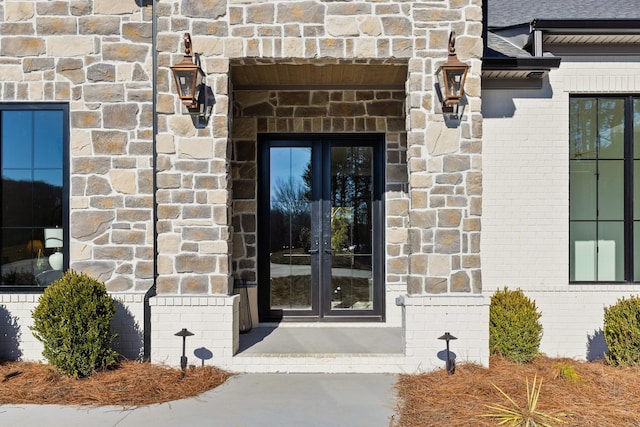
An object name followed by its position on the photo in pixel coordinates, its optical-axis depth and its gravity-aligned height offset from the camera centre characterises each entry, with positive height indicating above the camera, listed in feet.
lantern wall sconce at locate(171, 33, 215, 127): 13.57 +4.06
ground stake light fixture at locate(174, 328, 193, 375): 13.65 -4.21
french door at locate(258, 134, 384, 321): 19.12 -0.47
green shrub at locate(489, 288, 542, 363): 14.84 -4.03
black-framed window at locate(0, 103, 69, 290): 15.61 +0.59
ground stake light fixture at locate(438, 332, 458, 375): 13.55 -4.67
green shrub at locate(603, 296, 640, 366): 14.58 -4.08
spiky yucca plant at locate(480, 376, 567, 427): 10.43 -4.98
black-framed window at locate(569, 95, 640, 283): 17.71 +1.00
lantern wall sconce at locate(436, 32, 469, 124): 13.62 +4.33
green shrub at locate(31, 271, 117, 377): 13.00 -3.43
